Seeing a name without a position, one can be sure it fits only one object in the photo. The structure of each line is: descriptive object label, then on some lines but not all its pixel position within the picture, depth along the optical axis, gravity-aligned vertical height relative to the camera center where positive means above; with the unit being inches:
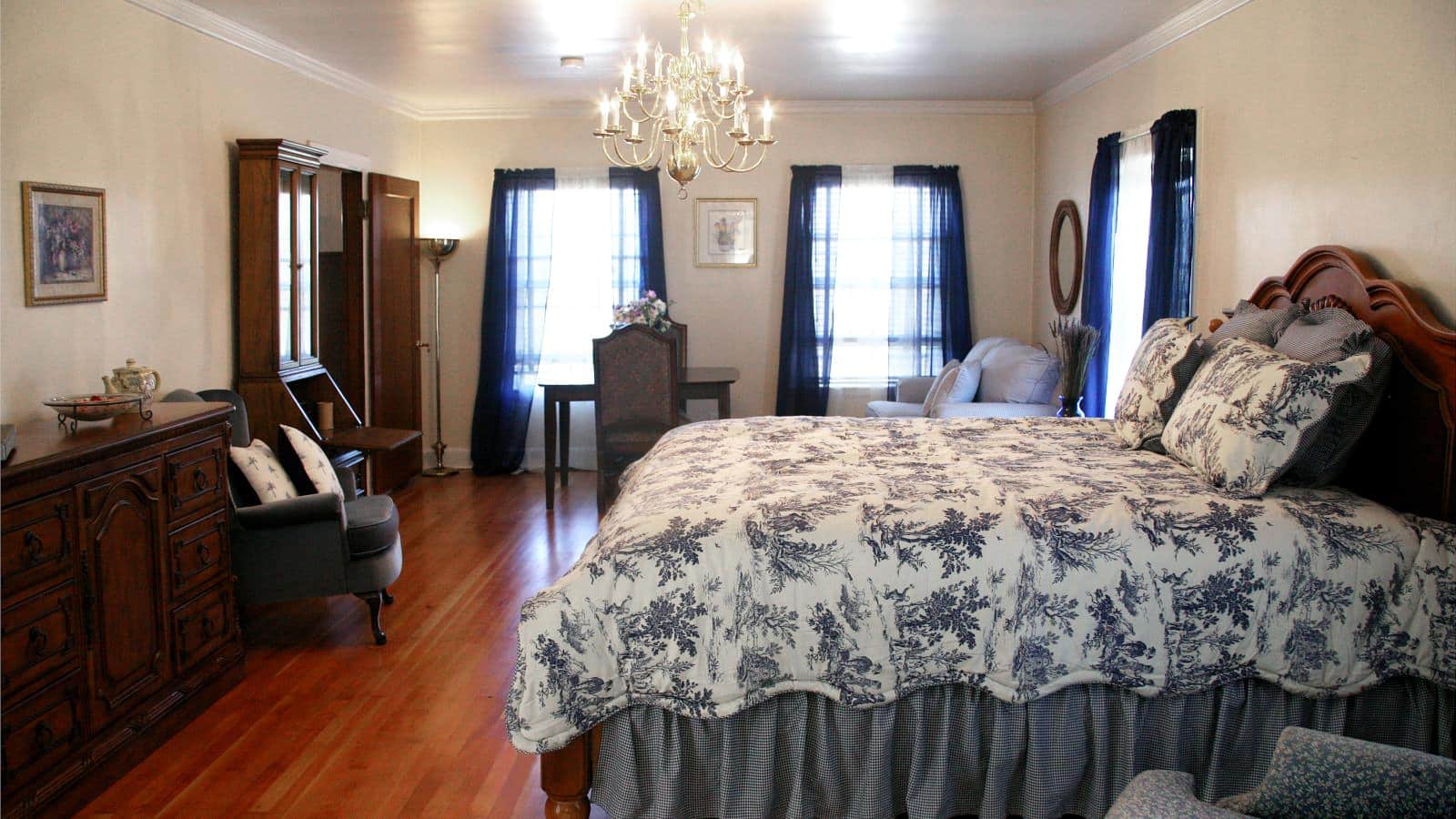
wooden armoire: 194.5 +2.6
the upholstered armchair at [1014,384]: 224.2 -11.5
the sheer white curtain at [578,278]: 291.7 +13.0
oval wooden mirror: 247.9 +17.8
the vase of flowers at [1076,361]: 221.8 -6.3
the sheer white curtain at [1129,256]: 208.1 +15.0
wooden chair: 226.2 -13.4
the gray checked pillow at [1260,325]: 133.9 +0.9
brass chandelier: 149.8 +32.8
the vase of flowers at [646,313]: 248.8 +3.0
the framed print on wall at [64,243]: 143.3 +10.6
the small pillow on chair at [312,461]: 167.0 -21.5
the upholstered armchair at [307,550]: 153.1 -32.8
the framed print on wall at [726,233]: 291.4 +25.3
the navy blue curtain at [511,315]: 291.1 +2.6
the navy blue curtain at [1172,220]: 185.5 +19.3
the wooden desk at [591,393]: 249.1 -15.6
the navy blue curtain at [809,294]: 287.1 +9.0
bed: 100.5 -30.4
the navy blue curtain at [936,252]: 286.0 +20.4
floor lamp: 289.3 +18.4
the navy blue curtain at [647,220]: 289.9 +28.3
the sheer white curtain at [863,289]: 288.0 +10.4
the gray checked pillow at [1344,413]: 113.0 -8.4
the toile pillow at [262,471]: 155.9 -21.9
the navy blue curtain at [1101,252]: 222.2 +16.4
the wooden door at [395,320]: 257.0 +0.8
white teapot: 145.3 -7.9
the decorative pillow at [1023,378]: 226.2 -10.2
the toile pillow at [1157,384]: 137.7 -6.9
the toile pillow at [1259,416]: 109.7 -8.7
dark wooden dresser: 103.9 -30.5
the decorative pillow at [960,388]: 229.0 -12.4
